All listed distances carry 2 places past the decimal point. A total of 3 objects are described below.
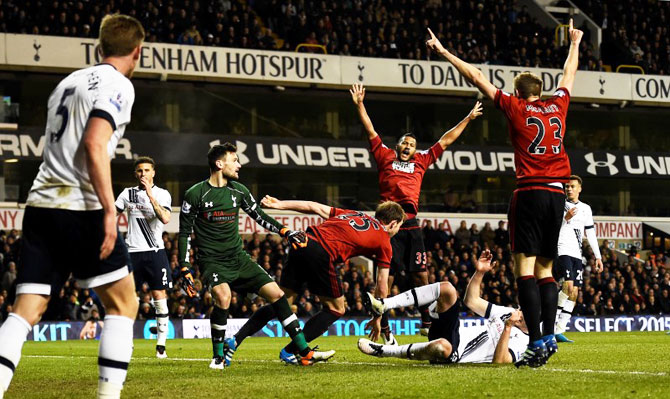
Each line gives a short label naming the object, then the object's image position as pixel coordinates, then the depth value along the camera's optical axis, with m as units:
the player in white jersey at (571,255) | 16.00
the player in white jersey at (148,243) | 12.82
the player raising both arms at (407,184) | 13.01
